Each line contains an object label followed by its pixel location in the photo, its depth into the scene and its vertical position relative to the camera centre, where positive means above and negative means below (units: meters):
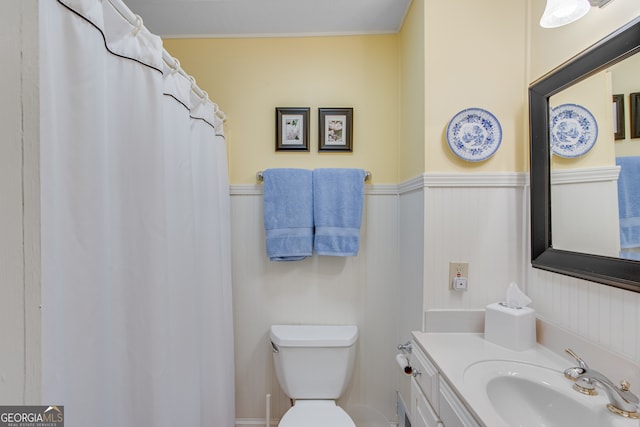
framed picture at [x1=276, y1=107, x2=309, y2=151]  1.57 +0.49
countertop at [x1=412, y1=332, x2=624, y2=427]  0.73 -0.51
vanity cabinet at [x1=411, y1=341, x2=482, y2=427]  0.78 -0.62
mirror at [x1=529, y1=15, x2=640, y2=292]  0.79 +0.13
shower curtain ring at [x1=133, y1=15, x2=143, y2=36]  0.77 +0.53
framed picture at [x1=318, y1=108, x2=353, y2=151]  1.56 +0.49
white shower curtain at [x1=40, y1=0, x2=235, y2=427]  0.57 -0.03
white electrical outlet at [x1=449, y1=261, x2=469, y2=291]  1.16 -0.27
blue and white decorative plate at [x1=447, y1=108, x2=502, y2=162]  1.15 +0.33
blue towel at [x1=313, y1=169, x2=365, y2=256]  1.48 +0.02
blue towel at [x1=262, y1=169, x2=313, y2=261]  1.49 +0.00
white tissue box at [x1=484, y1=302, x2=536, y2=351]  1.00 -0.43
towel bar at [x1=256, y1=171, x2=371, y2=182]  1.55 +0.22
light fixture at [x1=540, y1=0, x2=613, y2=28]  0.85 +0.65
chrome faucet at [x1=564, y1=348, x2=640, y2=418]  0.66 -0.46
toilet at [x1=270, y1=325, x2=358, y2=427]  1.41 -0.79
